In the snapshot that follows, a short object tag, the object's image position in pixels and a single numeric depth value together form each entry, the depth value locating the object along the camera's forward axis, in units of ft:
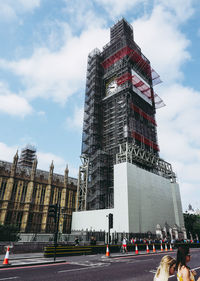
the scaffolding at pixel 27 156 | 233.84
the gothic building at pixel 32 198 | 145.69
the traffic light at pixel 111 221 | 61.77
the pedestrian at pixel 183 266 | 11.00
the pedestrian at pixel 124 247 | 69.92
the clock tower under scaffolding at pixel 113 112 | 144.56
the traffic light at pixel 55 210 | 45.04
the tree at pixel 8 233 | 78.44
